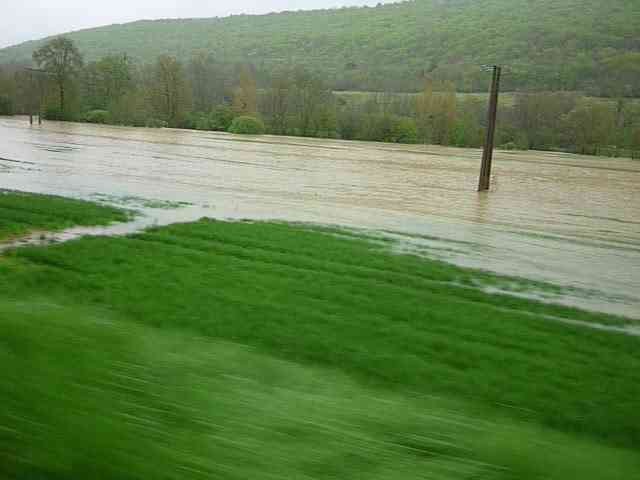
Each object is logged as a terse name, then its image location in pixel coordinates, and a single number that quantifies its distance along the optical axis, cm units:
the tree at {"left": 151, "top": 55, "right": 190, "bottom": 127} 7925
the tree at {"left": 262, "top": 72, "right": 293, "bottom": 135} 7769
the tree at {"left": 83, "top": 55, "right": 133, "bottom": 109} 8325
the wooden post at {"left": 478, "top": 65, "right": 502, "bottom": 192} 2436
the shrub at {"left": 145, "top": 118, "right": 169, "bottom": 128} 7681
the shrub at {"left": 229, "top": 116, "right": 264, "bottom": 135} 7269
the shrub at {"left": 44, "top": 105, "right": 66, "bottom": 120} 7475
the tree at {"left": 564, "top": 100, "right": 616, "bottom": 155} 6081
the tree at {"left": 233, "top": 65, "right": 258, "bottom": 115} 8012
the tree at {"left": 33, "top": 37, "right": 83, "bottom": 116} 7356
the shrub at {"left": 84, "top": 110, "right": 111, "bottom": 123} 7656
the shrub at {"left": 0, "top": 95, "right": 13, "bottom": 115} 8112
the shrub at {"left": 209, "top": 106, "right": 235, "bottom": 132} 7900
